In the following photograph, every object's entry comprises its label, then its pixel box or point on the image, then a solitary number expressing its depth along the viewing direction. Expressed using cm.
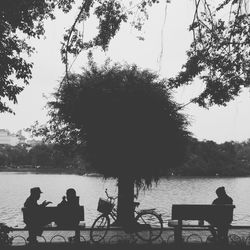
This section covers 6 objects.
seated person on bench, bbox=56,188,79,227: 1073
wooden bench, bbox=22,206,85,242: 1073
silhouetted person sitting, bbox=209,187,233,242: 1110
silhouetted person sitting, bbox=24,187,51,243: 1075
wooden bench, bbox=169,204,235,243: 1109
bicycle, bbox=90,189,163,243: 1226
